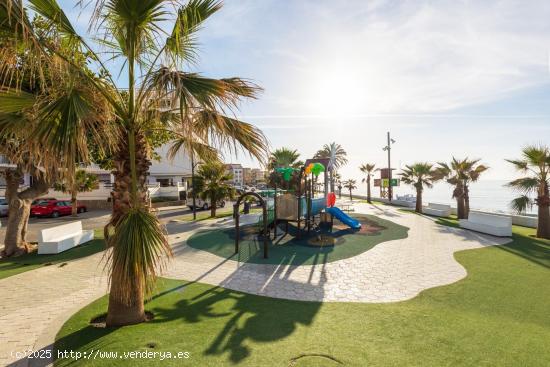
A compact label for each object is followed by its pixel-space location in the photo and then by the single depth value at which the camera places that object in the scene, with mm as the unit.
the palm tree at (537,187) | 14602
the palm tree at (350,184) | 55350
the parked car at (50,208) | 24812
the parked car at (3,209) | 24672
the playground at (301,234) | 11586
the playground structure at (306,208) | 14688
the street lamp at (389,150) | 37375
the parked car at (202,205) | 30609
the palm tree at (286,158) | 36438
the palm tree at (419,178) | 26334
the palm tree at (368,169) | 43031
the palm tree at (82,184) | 22672
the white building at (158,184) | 33469
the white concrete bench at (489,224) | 14406
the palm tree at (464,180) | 21422
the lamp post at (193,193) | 22850
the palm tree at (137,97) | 4090
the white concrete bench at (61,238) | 11820
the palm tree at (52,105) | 3543
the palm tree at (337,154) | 48378
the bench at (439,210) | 24078
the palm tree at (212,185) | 23109
